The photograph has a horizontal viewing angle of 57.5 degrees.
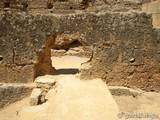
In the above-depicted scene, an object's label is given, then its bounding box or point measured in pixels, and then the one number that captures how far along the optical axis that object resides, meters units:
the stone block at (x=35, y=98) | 3.41
